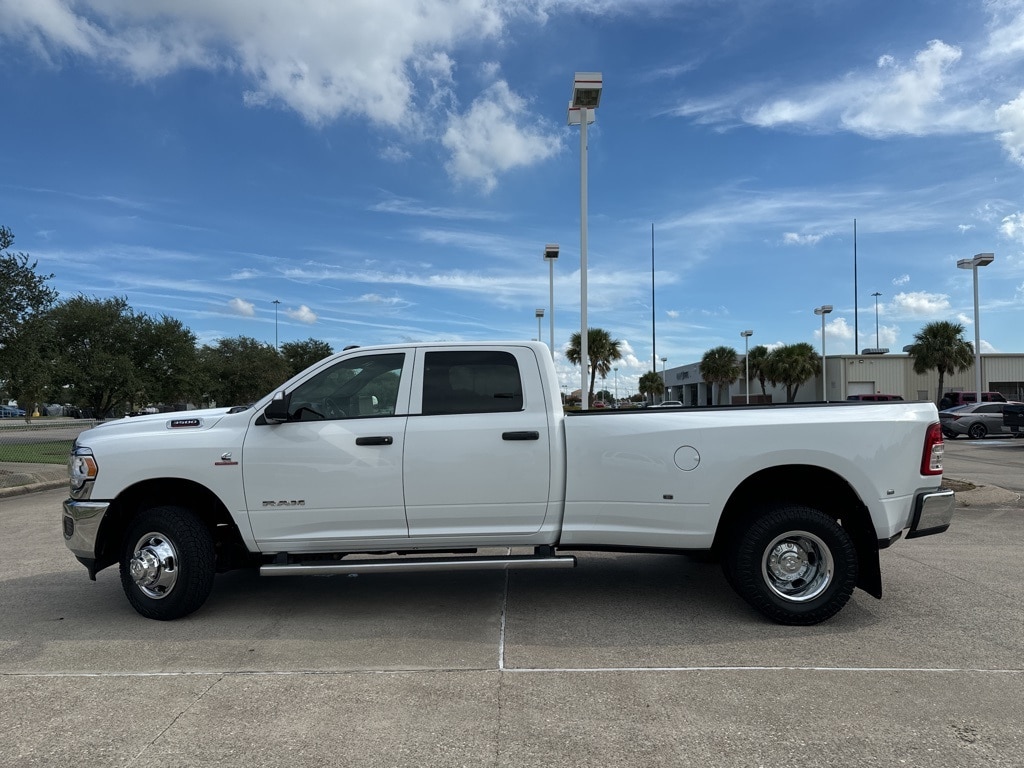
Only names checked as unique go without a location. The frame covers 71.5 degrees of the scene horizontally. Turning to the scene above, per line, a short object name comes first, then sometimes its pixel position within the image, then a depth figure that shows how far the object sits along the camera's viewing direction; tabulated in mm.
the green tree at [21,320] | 13523
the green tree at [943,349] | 46188
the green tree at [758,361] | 59156
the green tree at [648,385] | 92181
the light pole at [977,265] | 31188
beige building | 49875
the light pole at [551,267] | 21484
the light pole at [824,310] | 45775
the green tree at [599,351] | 61438
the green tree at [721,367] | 63281
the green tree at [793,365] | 55188
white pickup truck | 4805
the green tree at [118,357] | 26219
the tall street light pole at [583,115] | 13039
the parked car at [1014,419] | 23375
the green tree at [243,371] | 43947
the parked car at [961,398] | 38503
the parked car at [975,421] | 27500
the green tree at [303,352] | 56969
